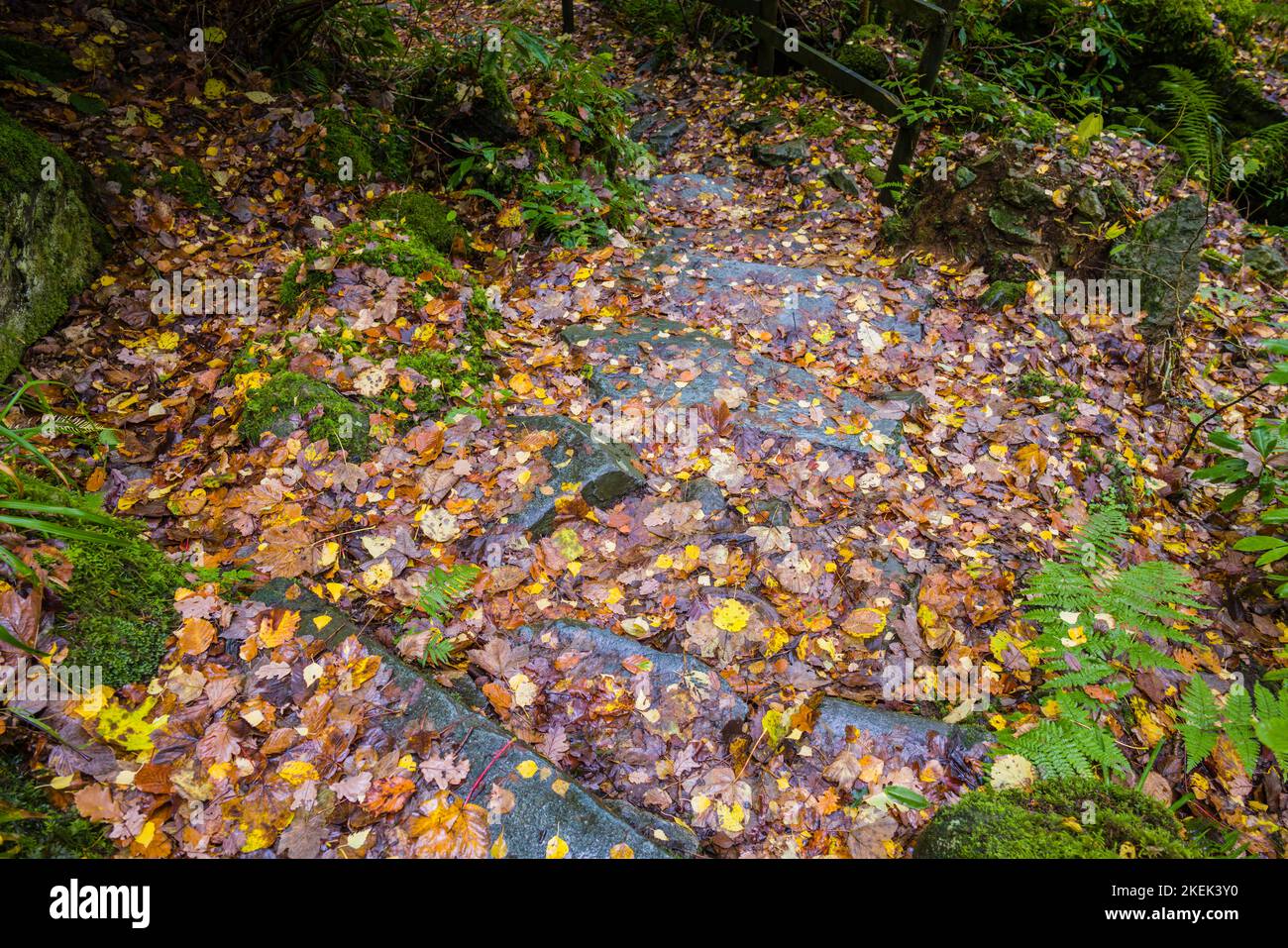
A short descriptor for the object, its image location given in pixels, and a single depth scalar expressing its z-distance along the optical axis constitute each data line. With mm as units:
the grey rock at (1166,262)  4668
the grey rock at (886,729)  2551
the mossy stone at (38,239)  3482
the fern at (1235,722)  2277
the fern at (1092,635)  2406
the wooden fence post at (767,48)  7727
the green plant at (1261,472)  3062
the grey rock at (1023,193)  5109
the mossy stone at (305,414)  3428
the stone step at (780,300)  4836
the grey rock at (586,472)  3275
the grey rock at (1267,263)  5840
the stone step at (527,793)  2172
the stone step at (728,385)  3938
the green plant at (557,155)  5355
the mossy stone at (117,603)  2365
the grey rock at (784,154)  6949
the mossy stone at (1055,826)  2035
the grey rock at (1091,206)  4961
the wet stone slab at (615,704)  2514
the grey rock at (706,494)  3426
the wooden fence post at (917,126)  5582
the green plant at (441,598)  2711
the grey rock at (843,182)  6473
